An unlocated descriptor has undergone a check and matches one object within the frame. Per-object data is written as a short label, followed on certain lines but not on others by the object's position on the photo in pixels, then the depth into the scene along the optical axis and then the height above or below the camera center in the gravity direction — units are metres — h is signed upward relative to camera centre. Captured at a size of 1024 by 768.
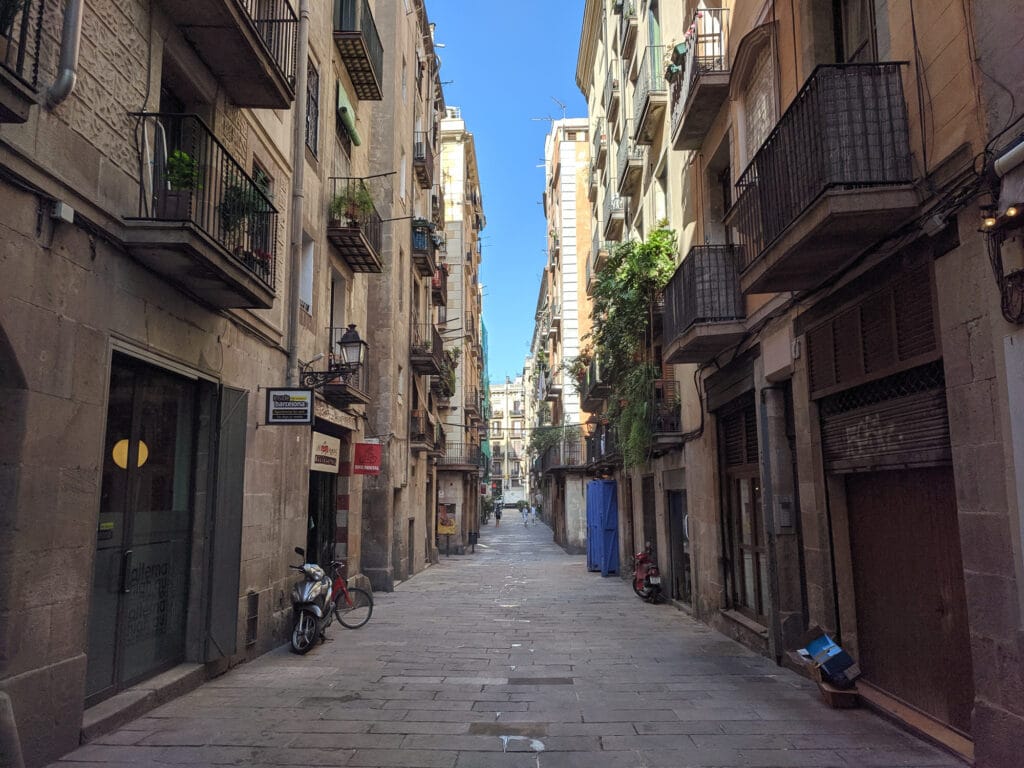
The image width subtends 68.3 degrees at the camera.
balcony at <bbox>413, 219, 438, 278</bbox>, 23.23 +7.86
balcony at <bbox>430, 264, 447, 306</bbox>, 27.20 +7.86
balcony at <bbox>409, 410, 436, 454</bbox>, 22.70 +2.05
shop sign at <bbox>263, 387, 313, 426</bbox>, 9.50 +1.19
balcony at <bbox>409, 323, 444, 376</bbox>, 22.55 +4.62
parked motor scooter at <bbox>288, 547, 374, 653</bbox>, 9.71 -1.37
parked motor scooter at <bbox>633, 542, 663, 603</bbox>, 15.58 -1.66
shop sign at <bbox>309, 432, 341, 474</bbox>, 12.56 +0.82
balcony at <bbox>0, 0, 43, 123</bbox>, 4.38 +2.88
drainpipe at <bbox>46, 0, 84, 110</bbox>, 5.29 +3.13
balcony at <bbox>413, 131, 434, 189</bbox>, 23.39 +10.70
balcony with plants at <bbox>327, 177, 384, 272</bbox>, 13.65 +5.06
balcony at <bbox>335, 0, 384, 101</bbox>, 14.22 +8.66
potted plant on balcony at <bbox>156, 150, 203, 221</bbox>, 6.98 +2.95
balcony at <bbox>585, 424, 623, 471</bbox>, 21.72 +1.57
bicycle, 11.48 -1.59
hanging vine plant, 14.88 +3.74
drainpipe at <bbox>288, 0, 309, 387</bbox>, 10.83 +4.45
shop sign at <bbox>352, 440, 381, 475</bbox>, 15.22 +0.84
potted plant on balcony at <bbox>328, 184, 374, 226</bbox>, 13.72 +5.42
